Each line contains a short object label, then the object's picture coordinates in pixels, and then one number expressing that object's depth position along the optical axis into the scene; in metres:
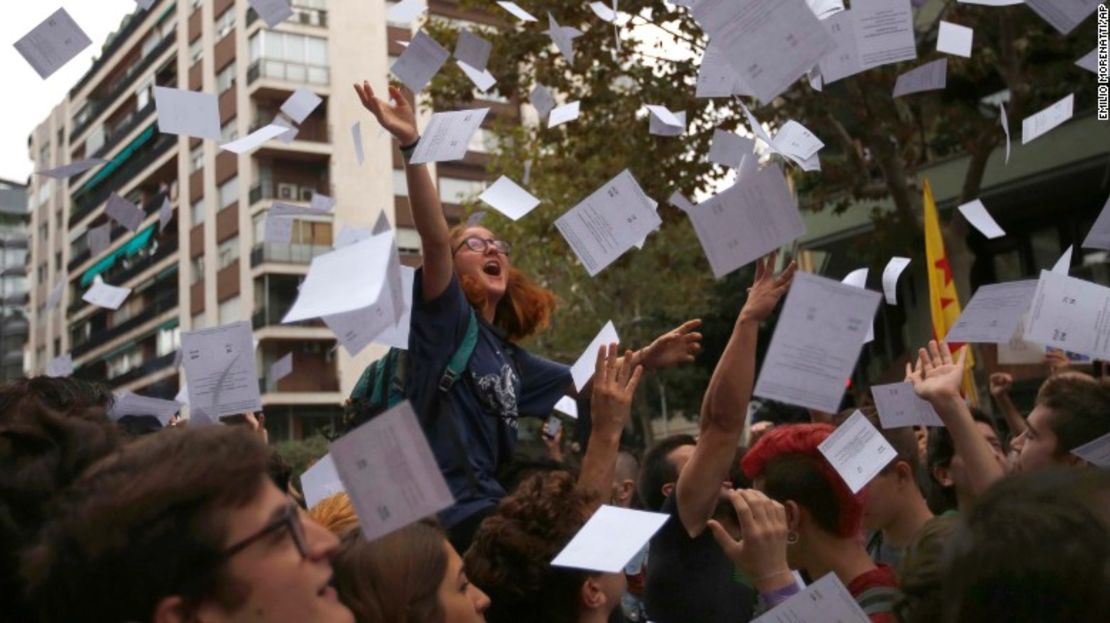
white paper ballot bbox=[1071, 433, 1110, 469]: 2.82
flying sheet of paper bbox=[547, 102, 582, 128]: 4.24
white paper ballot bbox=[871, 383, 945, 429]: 3.25
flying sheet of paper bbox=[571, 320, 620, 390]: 3.38
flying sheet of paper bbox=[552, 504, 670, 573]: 2.26
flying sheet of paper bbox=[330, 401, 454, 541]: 1.76
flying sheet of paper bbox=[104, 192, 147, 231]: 4.36
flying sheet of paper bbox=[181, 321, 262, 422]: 3.04
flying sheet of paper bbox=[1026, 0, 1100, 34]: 3.46
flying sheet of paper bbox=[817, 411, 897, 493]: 2.76
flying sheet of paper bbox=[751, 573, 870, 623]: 2.24
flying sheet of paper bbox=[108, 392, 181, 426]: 3.84
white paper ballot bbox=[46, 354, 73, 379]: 4.35
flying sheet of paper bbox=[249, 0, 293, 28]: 3.93
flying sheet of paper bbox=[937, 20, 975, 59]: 4.24
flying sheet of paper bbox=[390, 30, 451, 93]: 3.69
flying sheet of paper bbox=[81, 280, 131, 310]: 4.58
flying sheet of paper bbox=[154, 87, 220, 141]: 3.58
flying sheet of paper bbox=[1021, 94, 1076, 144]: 3.94
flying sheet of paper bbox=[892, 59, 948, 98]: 4.32
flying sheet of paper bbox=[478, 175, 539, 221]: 3.59
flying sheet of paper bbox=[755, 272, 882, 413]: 2.29
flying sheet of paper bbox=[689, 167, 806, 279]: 2.57
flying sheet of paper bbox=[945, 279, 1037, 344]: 3.12
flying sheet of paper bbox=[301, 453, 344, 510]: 3.10
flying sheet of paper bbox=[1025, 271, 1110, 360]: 2.85
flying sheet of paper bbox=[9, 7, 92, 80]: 3.75
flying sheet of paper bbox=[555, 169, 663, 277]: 3.23
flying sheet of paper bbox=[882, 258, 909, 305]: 3.38
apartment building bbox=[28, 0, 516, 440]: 37.75
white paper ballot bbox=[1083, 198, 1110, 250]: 3.11
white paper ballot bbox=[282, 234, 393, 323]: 1.77
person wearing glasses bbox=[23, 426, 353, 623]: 1.58
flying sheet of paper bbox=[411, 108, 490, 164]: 3.09
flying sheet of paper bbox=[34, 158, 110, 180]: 4.10
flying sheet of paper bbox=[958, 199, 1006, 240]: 3.97
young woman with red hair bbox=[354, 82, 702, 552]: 3.07
